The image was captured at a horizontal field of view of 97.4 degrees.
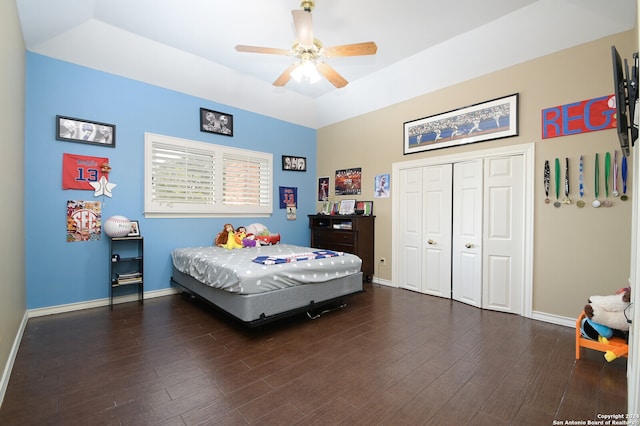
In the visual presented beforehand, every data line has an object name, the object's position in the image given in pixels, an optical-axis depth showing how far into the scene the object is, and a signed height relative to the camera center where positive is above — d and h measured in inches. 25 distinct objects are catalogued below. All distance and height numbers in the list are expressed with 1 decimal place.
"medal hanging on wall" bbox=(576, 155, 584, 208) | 117.6 +11.9
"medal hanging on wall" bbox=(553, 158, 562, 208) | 122.4 +14.1
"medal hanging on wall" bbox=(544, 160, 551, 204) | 125.4 +14.8
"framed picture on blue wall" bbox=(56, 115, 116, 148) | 132.6 +38.3
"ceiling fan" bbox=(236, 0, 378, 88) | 98.7 +62.5
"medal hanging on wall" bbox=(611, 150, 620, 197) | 109.9 +15.1
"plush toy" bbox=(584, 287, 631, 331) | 87.7 -31.3
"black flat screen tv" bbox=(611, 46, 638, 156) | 61.1 +27.0
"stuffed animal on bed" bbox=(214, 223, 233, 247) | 176.7 -17.1
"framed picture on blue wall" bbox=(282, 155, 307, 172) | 218.2 +37.6
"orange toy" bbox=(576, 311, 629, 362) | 85.9 -42.2
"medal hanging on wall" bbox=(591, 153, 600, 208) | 114.1 +12.4
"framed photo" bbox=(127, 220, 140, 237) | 146.9 -10.9
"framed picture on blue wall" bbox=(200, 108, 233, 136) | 176.7 +56.8
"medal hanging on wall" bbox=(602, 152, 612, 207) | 111.6 +15.0
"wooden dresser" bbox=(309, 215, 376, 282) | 186.7 -17.7
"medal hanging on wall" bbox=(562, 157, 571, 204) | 120.2 +12.6
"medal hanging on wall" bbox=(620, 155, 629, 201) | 108.2 +13.2
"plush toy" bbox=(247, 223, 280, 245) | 183.9 -16.4
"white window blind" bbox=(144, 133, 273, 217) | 159.8 +19.4
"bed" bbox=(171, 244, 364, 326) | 107.9 -30.1
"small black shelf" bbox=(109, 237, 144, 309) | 141.4 -27.4
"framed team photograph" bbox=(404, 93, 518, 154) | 138.4 +47.0
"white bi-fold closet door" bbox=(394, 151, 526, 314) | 136.9 -10.7
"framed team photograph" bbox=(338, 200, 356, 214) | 206.5 +2.8
